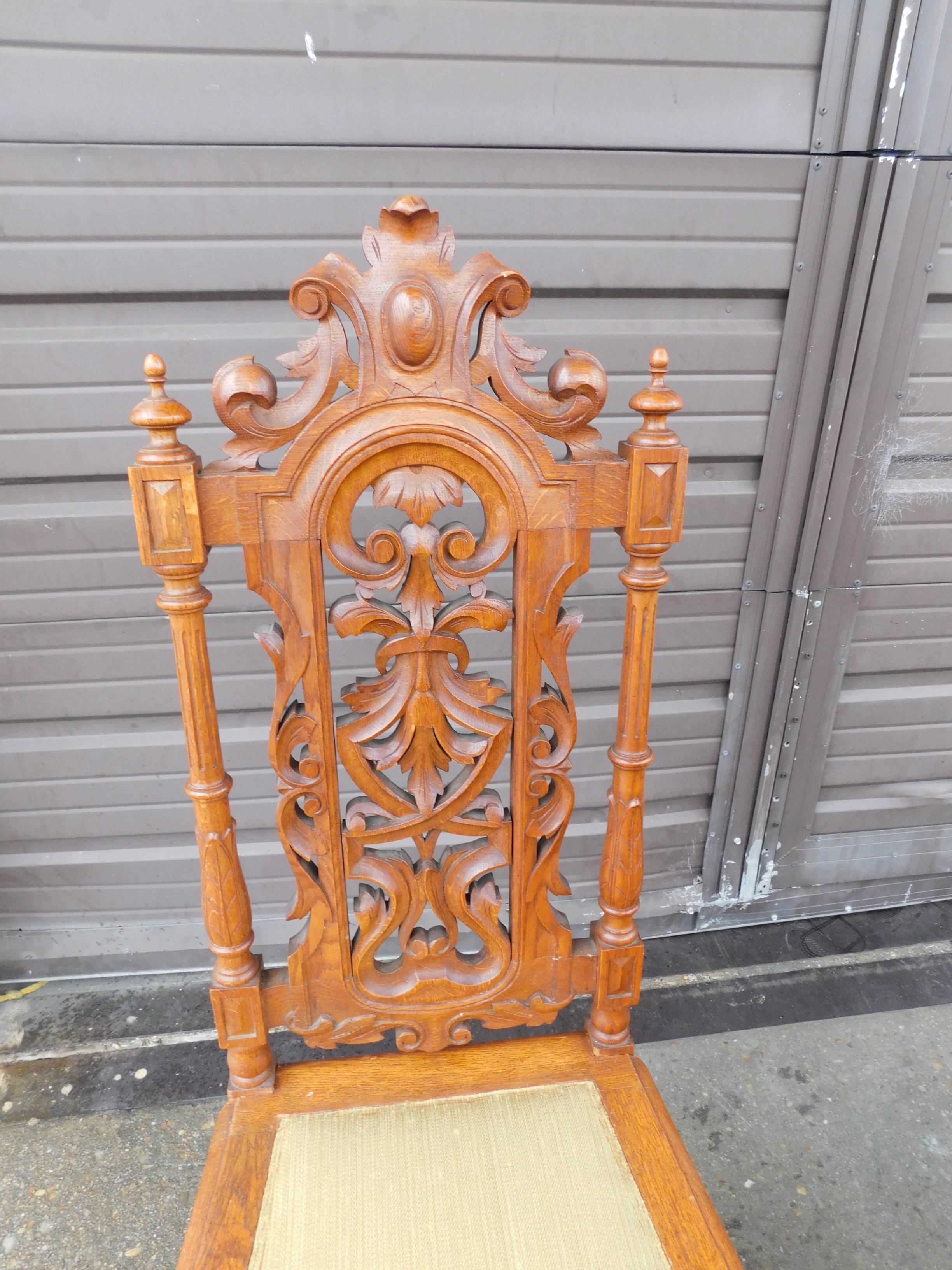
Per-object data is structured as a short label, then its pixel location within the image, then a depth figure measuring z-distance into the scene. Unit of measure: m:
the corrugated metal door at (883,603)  1.51
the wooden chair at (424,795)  0.83
